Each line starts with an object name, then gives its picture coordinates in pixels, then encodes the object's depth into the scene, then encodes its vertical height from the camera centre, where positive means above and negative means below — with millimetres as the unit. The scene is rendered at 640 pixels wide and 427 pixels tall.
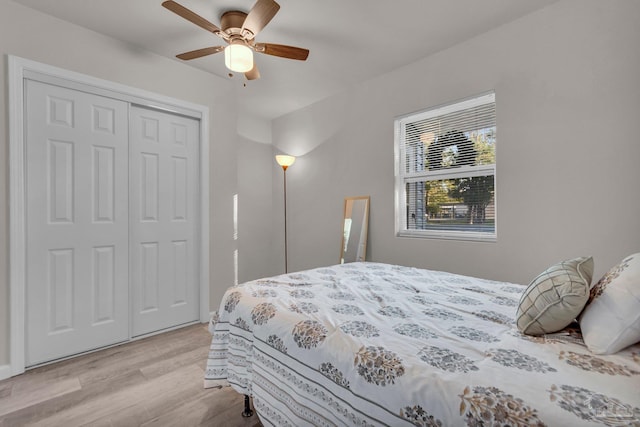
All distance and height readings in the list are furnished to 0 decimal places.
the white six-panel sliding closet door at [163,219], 2721 -77
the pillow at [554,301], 1035 -320
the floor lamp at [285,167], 3896 +622
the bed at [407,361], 738 -463
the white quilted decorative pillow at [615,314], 905 -330
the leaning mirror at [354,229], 3283 -195
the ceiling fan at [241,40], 1904 +1235
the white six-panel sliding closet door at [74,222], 2191 -86
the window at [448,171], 2557 +385
